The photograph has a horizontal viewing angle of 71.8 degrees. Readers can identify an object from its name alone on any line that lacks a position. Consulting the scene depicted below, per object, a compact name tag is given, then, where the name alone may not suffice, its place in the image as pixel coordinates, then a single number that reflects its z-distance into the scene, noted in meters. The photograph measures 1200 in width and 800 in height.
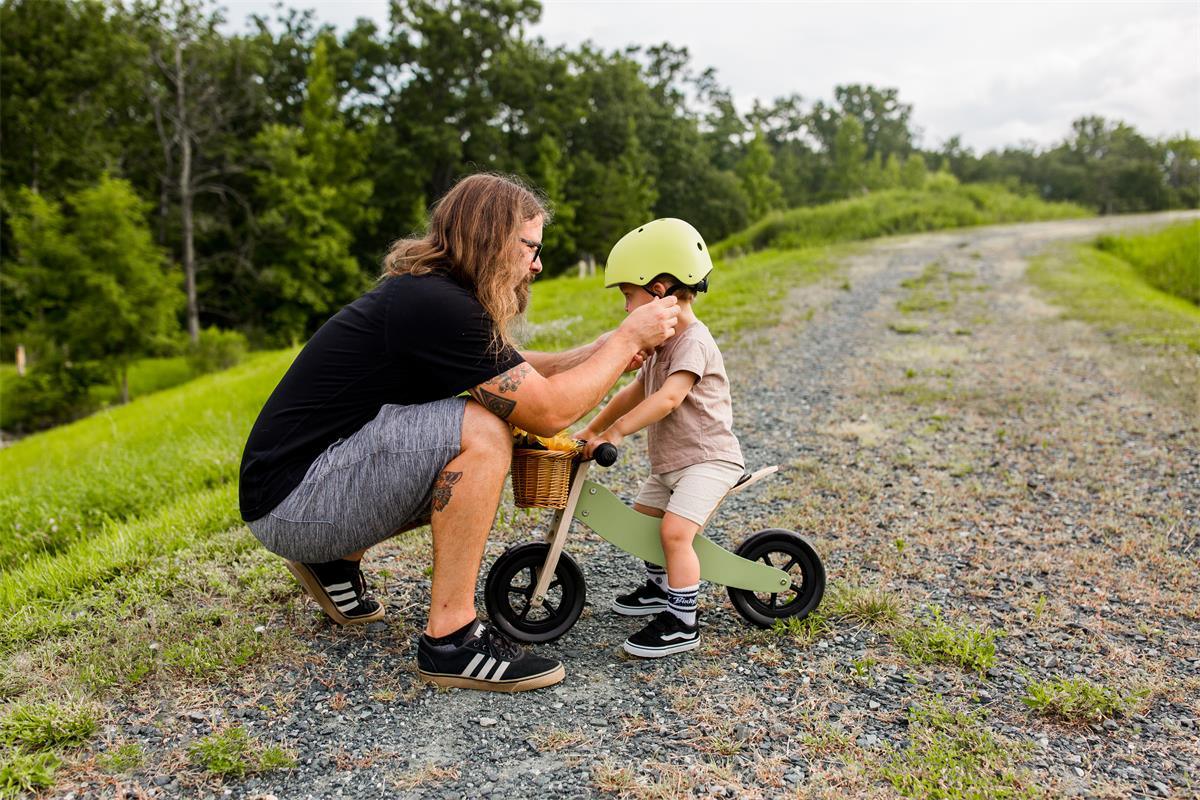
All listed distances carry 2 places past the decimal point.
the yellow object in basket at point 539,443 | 3.14
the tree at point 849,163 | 55.03
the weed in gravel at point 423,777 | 2.55
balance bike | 3.33
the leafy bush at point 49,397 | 23.64
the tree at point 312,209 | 29.81
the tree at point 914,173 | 52.28
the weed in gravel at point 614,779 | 2.52
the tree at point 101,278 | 22.09
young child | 3.24
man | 2.92
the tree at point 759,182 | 45.62
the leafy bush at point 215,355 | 24.22
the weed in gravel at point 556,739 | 2.75
